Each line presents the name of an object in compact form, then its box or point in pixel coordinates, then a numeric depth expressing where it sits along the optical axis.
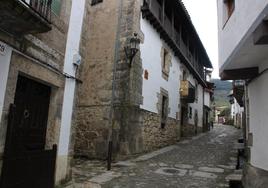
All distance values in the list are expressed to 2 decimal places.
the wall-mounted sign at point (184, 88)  15.43
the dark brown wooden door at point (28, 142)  4.22
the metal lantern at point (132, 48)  9.11
